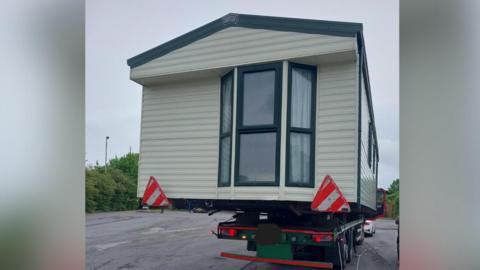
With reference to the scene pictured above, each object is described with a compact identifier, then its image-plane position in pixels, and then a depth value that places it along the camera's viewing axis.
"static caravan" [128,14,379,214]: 4.69
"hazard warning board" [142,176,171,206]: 5.55
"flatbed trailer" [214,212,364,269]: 5.29
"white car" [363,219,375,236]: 14.22
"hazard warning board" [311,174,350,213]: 4.66
